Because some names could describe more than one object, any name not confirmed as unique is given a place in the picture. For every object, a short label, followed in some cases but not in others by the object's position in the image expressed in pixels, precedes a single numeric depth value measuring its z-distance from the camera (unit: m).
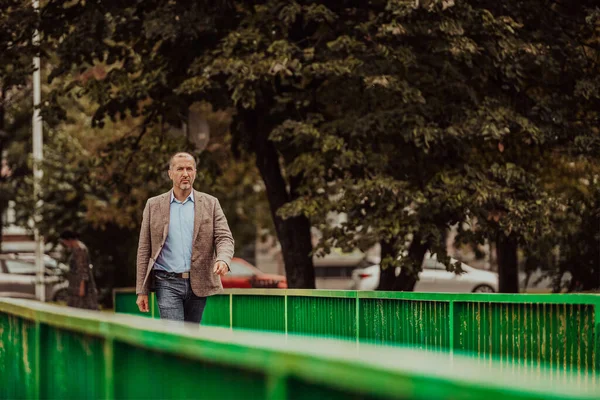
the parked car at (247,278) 39.48
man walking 12.26
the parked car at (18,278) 49.48
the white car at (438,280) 49.13
